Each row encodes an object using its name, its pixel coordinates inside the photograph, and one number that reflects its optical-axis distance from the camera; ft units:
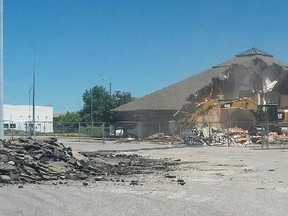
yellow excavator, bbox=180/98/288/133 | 180.96
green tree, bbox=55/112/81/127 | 436.19
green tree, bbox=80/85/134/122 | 388.16
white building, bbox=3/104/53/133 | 408.87
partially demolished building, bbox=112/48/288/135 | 218.79
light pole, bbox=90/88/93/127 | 386.36
